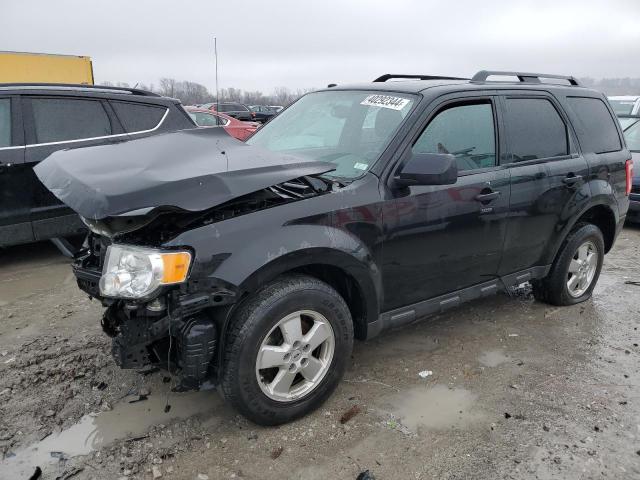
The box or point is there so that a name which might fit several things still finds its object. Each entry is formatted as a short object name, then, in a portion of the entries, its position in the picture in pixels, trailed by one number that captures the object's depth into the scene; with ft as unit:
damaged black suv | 7.73
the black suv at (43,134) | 16.19
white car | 31.37
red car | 39.81
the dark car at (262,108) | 102.58
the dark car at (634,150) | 24.40
